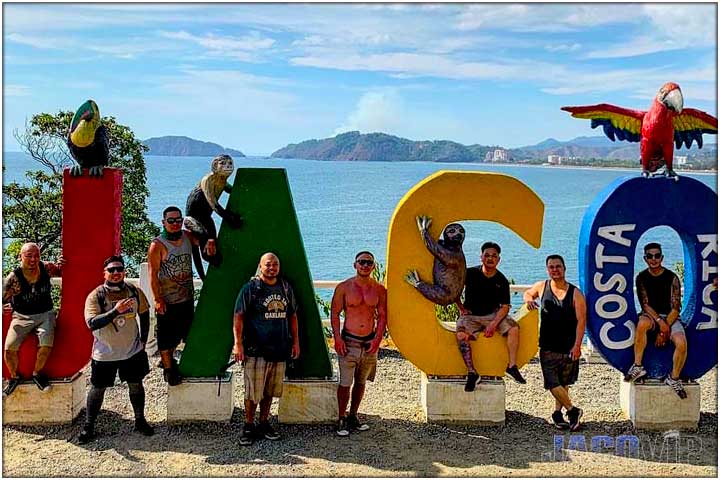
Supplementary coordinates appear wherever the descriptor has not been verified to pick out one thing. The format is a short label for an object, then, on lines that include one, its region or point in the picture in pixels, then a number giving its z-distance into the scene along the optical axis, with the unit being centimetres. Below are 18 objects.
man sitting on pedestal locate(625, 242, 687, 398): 661
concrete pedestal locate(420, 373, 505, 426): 670
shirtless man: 637
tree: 1138
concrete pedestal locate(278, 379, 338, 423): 670
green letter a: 659
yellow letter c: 661
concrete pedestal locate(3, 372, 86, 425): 659
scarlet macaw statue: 660
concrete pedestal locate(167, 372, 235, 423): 665
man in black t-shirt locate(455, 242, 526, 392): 658
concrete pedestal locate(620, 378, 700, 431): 670
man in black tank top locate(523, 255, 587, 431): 647
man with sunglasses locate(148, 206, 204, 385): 639
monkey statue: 646
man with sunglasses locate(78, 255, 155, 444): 610
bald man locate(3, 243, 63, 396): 638
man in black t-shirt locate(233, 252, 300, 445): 623
